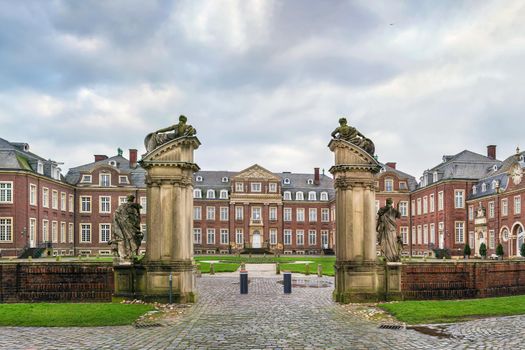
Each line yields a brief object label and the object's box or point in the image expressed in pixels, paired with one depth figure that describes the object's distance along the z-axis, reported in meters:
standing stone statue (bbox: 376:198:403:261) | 14.70
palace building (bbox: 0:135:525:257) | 42.41
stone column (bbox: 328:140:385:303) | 14.36
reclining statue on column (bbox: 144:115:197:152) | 14.52
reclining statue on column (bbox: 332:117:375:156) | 14.89
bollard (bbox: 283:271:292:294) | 16.41
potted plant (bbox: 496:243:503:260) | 41.12
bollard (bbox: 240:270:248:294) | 16.33
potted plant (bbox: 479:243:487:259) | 44.44
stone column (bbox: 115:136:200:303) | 14.02
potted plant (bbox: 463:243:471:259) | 46.25
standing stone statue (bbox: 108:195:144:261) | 14.23
